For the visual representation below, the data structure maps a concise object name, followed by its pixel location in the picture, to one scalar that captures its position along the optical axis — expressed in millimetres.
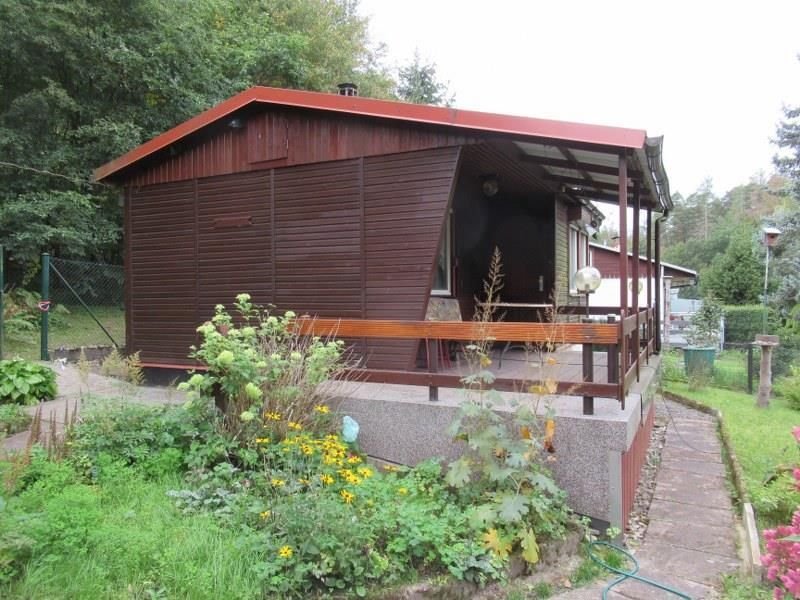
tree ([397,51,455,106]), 25562
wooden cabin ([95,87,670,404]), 5293
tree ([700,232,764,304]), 25625
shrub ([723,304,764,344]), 19250
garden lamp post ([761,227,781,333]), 11382
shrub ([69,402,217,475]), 3732
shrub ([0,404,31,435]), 4665
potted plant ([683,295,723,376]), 12812
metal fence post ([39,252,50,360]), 8367
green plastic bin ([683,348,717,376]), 10779
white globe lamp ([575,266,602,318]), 5996
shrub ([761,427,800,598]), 2719
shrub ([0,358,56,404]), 5569
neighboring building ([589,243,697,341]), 18450
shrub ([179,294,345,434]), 3951
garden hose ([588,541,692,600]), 3109
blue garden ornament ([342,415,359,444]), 4324
